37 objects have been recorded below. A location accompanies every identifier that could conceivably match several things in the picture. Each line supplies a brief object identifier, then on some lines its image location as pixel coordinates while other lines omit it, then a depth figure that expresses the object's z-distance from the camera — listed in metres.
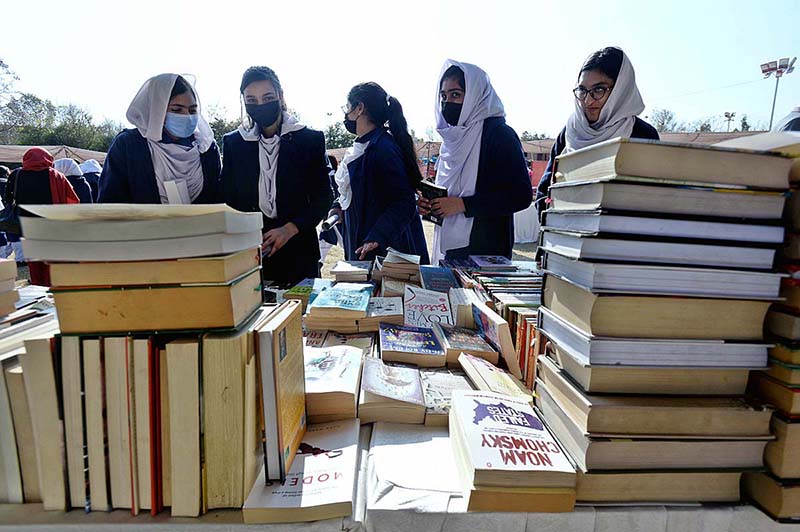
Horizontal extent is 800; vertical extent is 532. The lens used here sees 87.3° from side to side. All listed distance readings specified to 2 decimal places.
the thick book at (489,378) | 1.12
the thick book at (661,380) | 0.82
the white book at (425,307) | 1.56
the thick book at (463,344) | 1.32
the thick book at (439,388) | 1.05
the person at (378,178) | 2.49
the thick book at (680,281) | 0.76
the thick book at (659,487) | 0.80
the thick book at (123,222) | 0.71
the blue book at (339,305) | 1.46
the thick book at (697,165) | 0.74
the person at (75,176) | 6.54
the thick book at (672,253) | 0.77
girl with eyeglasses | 2.13
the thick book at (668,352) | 0.78
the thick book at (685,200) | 0.76
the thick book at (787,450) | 0.77
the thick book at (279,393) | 0.80
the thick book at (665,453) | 0.79
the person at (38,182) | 4.17
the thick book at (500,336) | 1.30
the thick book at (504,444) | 0.77
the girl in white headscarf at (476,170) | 2.51
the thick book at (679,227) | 0.76
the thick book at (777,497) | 0.77
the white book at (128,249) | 0.72
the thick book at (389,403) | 1.04
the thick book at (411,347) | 1.29
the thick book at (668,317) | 0.78
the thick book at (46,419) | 0.73
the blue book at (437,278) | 1.85
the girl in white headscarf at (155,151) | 2.20
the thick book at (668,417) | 0.78
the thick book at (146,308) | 0.73
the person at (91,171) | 8.12
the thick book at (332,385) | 1.02
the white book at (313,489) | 0.75
